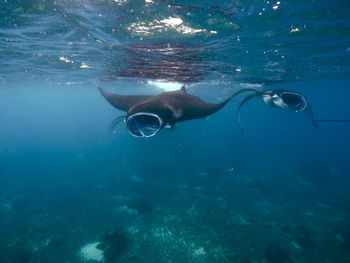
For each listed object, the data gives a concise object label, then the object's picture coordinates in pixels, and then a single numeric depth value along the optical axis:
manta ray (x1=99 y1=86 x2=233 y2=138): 4.21
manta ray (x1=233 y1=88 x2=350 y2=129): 6.04
